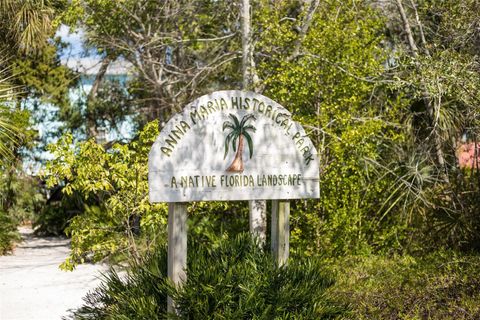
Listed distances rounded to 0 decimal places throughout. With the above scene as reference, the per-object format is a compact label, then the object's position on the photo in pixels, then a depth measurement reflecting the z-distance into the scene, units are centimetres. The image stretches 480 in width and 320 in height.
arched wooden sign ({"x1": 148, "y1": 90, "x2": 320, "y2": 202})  649
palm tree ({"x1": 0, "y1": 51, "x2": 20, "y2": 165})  1304
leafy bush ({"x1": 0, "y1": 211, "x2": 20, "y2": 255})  1478
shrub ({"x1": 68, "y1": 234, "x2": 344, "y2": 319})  615
